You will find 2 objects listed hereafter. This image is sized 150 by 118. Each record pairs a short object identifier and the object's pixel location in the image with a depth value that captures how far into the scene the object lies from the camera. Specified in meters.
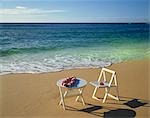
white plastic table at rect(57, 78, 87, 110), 2.22
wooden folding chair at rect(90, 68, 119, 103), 2.34
